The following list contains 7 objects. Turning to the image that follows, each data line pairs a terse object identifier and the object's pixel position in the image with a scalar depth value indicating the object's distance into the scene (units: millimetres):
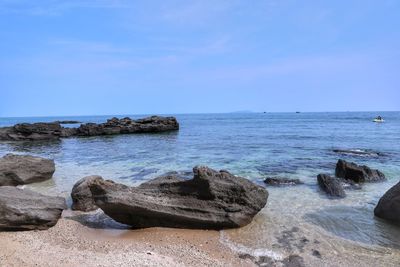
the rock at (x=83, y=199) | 12408
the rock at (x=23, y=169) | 16641
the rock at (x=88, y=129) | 52094
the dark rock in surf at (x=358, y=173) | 16953
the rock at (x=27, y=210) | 9699
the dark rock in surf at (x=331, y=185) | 14338
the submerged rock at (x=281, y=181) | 16283
